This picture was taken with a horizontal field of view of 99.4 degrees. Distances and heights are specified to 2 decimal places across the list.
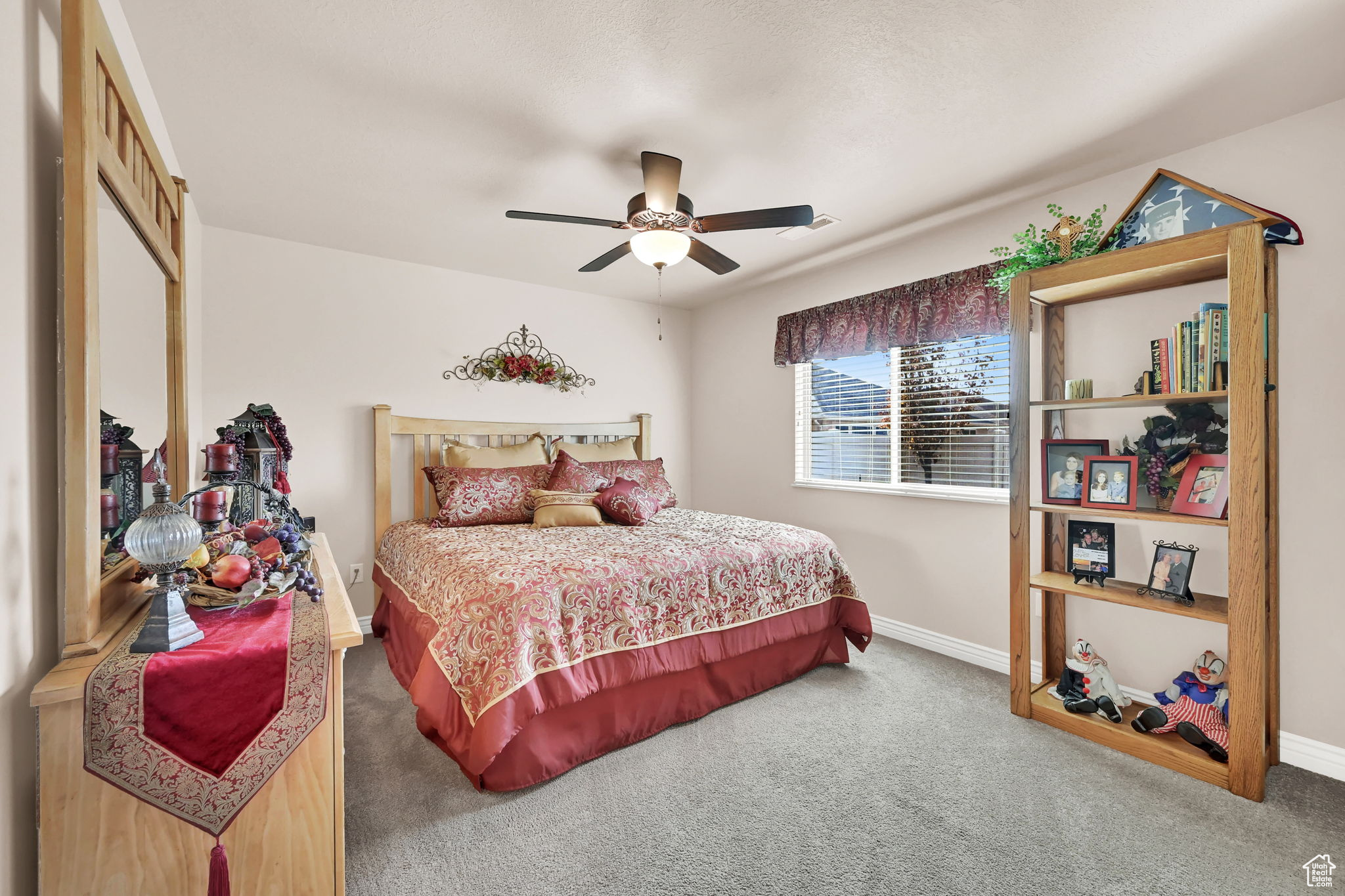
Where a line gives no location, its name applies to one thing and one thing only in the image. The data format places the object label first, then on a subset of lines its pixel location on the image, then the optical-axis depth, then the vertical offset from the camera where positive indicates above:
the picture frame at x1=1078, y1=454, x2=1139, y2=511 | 2.32 -0.17
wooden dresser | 1.00 -0.74
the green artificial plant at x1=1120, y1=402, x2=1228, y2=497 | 2.30 +0.00
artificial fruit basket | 1.37 -0.31
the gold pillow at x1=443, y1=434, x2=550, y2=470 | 3.79 -0.06
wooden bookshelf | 1.96 -0.25
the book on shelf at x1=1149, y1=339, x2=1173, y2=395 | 2.23 +0.30
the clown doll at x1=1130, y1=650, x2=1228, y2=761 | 2.16 -1.06
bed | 2.02 -0.76
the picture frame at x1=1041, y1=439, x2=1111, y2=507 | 2.50 -0.10
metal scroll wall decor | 4.13 +0.60
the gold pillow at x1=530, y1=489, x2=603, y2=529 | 3.33 -0.39
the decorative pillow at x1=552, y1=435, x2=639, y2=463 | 4.20 -0.03
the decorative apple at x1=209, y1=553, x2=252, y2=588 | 1.37 -0.30
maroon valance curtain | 3.06 +0.76
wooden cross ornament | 2.44 +0.90
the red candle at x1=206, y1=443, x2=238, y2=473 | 1.51 -0.03
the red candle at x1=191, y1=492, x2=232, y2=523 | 1.42 -0.15
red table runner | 1.03 -0.52
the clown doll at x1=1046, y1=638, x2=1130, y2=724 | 2.43 -1.08
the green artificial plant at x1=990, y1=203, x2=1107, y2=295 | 2.48 +0.86
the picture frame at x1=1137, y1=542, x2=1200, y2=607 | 2.25 -0.53
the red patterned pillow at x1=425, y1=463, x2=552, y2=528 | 3.41 -0.30
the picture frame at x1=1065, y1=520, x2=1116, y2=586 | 2.49 -0.48
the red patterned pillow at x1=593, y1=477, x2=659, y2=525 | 3.39 -0.35
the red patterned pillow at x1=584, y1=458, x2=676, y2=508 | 3.94 -0.20
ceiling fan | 2.21 +0.92
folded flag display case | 2.12 +0.90
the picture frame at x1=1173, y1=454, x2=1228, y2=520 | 2.14 -0.18
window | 3.19 +0.15
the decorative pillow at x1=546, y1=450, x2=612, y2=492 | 3.67 -0.21
